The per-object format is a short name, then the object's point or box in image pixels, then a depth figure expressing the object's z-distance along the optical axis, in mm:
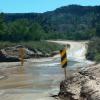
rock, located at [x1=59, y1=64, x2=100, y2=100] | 13901
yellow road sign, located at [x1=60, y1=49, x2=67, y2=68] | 19844
